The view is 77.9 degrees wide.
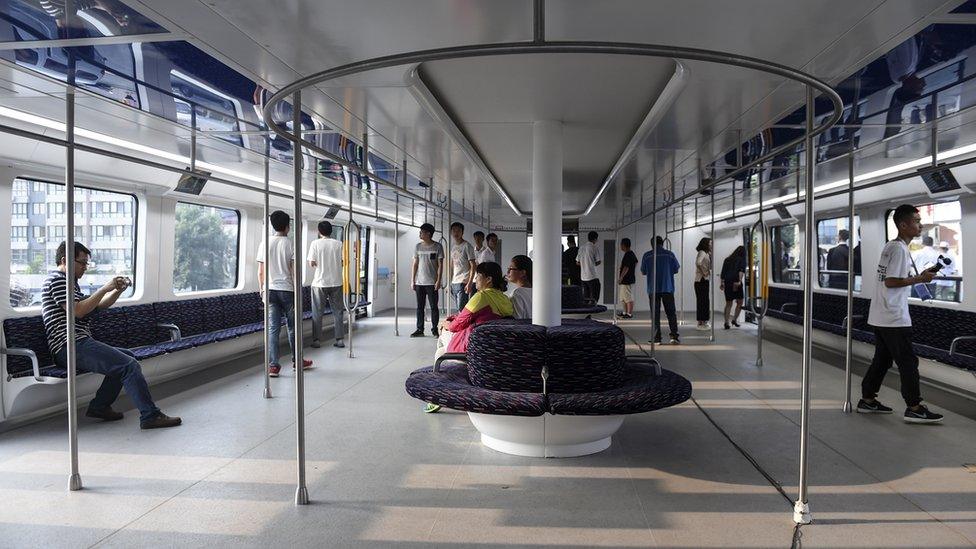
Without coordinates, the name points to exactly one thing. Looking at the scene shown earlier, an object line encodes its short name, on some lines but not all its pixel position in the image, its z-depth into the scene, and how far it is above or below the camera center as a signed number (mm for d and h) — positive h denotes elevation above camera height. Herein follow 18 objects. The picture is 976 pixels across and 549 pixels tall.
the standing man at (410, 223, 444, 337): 10492 +146
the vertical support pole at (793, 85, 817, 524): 3080 -372
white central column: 5398 +300
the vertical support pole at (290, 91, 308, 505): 3340 -259
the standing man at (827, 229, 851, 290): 11906 +319
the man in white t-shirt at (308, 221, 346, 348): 9688 +2
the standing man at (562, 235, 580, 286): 16750 +240
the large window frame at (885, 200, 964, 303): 8234 +267
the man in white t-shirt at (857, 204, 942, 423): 5266 -273
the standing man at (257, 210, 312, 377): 7379 -85
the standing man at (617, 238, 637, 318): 13066 +197
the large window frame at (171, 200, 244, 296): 10271 +307
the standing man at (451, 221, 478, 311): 10898 +173
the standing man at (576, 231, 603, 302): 14430 +206
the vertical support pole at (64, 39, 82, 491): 3689 -187
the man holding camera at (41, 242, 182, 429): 4969 -656
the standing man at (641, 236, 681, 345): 10516 -92
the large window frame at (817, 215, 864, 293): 11164 +277
